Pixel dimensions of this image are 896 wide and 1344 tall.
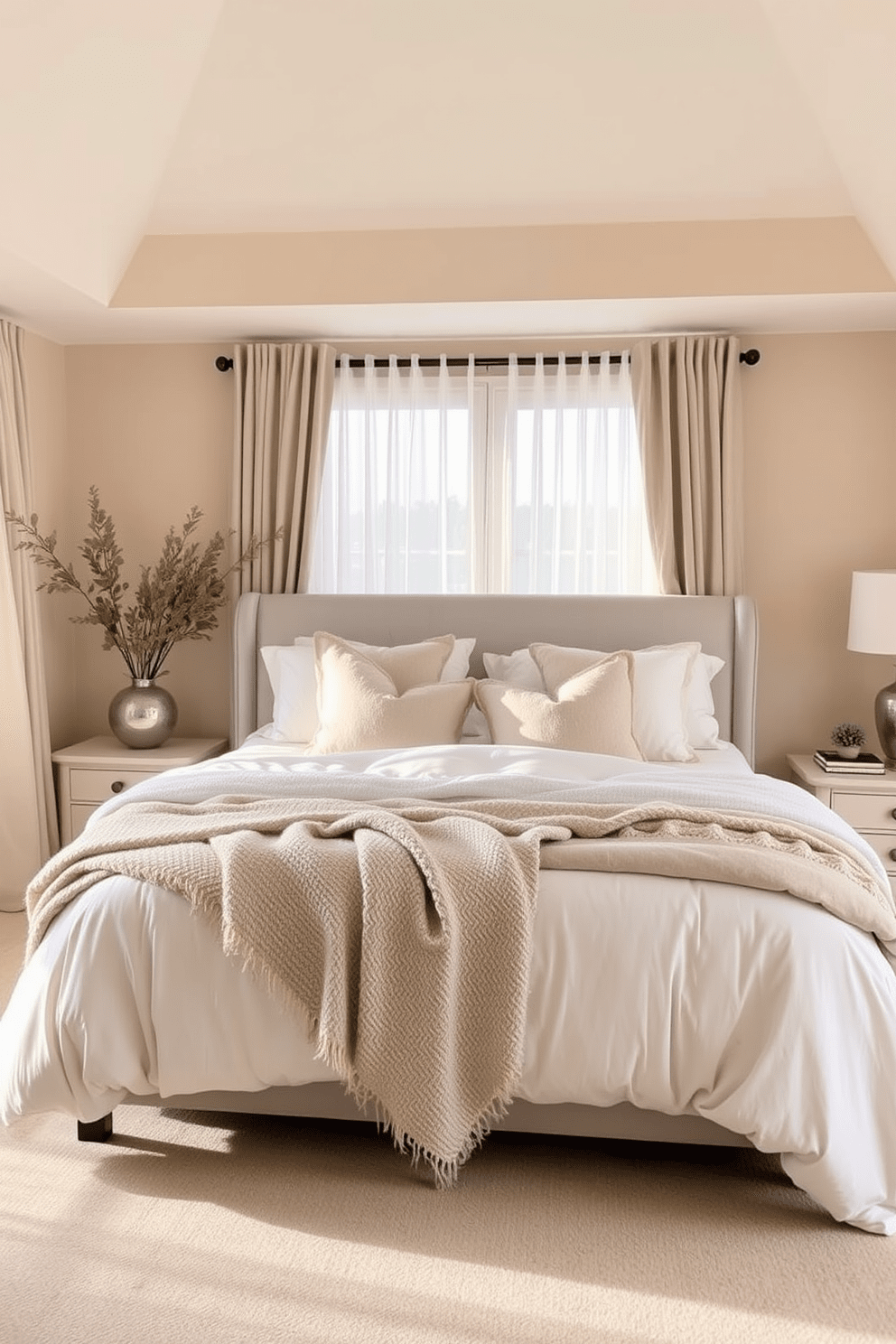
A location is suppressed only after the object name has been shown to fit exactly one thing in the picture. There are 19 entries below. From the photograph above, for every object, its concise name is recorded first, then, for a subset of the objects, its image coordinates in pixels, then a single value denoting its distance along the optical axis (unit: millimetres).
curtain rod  4797
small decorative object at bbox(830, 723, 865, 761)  4434
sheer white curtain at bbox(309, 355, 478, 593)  4867
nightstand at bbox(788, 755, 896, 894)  4191
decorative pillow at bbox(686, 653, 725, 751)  4254
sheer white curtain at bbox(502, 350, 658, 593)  4777
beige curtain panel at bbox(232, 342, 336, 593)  4805
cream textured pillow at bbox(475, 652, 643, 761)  3818
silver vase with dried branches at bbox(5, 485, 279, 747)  4645
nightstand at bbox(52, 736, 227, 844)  4520
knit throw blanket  2418
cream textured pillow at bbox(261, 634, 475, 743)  4211
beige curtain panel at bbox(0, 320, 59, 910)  4383
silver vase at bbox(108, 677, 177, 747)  4629
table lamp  4203
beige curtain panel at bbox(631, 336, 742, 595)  4613
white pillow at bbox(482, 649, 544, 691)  4277
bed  2348
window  4797
